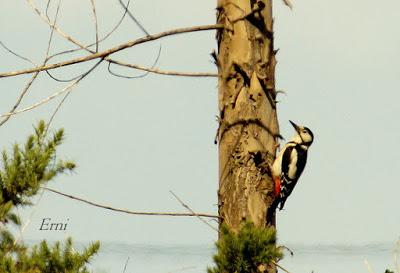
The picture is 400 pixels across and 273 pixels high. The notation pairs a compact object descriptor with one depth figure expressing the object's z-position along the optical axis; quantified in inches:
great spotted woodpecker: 574.6
